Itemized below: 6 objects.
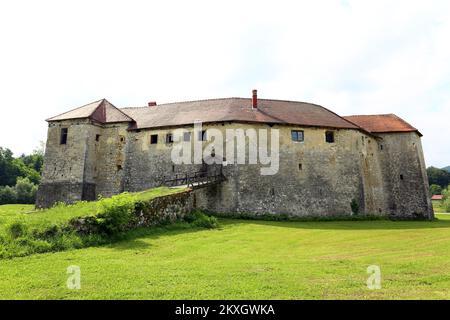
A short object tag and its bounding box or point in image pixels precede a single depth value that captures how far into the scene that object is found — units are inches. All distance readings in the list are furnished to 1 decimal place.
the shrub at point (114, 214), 586.6
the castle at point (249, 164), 1058.1
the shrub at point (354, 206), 1098.1
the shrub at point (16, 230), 502.4
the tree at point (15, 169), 2407.7
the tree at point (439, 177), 4224.9
